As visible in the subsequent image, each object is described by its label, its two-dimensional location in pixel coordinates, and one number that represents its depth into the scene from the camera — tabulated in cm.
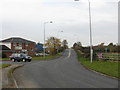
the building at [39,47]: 12216
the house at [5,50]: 7525
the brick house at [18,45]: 9168
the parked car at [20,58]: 4096
